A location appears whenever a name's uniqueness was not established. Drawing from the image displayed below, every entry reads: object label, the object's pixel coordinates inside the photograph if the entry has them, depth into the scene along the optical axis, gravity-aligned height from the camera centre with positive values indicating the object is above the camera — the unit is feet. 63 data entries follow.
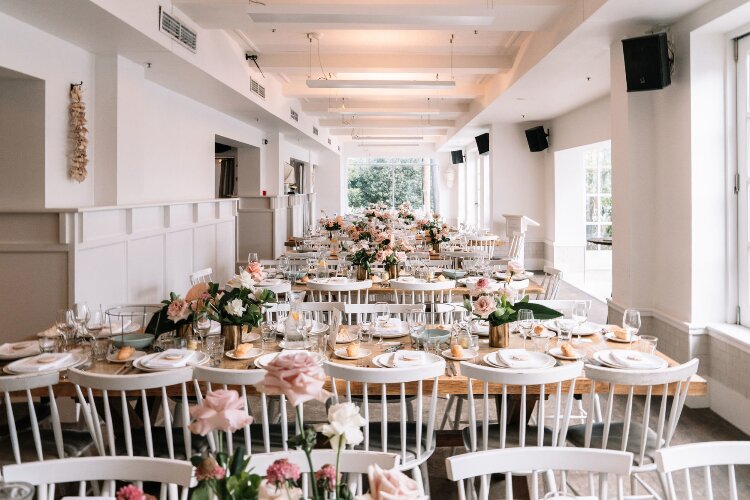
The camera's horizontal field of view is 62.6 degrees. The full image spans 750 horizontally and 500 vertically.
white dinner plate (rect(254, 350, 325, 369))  8.98 -1.86
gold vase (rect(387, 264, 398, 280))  17.85 -1.08
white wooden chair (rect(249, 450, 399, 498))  4.57 -1.70
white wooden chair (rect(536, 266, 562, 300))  15.69 -1.32
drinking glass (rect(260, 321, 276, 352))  10.53 -1.68
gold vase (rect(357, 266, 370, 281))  17.70 -1.12
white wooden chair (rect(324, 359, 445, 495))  7.50 -1.98
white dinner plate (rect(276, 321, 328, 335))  10.98 -1.69
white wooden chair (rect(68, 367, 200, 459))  7.29 -1.88
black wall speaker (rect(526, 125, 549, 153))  37.63 +5.78
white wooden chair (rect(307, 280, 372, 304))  15.25 -1.45
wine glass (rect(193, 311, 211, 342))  9.77 -1.42
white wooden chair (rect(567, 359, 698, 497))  7.45 -2.14
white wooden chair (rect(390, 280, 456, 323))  15.42 -1.40
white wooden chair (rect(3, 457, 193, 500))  4.62 -1.78
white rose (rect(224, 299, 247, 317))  9.89 -1.17
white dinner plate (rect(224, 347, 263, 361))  9.55 -1.88
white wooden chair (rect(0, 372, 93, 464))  7.37 -2.80
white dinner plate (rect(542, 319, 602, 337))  10.80 -1.71
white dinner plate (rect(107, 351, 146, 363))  9.23 -1.85
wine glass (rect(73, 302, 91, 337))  10.11 -1.35
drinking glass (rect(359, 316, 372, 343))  10.63 -1.73
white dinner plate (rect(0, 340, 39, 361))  9.51 -1.80
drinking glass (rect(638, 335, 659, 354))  9.43 -1.79
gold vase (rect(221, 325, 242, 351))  10.14 -1.66
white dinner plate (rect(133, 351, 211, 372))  8.79 -1.86
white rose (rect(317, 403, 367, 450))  3.15 -0.98
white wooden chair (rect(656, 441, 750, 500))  4.68 -1.75
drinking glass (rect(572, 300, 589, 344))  10.66 -1.39
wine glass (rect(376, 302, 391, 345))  11.35 -1.62
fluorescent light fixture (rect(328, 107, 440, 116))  37.47 +7.62
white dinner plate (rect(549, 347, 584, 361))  9.36 -1.87
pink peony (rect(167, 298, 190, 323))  9.97 -1.22
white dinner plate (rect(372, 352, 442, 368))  9.00 -1.87
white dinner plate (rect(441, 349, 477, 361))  9.43 -1.88
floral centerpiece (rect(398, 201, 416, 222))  43.21 +1.40
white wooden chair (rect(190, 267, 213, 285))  16.74 -1.09
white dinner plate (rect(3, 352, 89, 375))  8.67 -1.85
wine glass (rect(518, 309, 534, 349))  10.37 -1.49
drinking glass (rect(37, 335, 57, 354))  9.45 -1.66
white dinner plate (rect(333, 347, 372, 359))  9.50 -1.87
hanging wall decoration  17.30 +2.95
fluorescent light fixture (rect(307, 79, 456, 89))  24.41 +6.37
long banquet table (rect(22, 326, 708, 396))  8.43 -1.94
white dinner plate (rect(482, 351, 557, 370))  8.83 -1.88
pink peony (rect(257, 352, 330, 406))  3.19 -0.76
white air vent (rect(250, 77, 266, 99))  26.94 +6.60
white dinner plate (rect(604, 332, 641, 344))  10.40 -1.80
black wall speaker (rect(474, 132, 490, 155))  42.32 +6.35
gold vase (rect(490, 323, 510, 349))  10.10 -1.68
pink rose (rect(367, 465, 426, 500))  3.01 -1.26
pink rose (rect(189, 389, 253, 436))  3.07 -0.90
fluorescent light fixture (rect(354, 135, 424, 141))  53.62 +8.59
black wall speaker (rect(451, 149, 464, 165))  58.89 +7.50
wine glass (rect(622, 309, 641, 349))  10.09 -1.49
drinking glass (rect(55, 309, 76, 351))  9.77 -1.42
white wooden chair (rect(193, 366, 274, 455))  7.29 -1.74
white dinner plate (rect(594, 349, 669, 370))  8.61 -1.86
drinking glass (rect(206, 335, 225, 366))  9.41 -1.73
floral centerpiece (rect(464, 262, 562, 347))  9.86 -1.22
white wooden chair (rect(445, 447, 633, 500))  4.65 -1.76
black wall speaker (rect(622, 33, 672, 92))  14.43 +4.02
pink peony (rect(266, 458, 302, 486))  2.96 -1.15
